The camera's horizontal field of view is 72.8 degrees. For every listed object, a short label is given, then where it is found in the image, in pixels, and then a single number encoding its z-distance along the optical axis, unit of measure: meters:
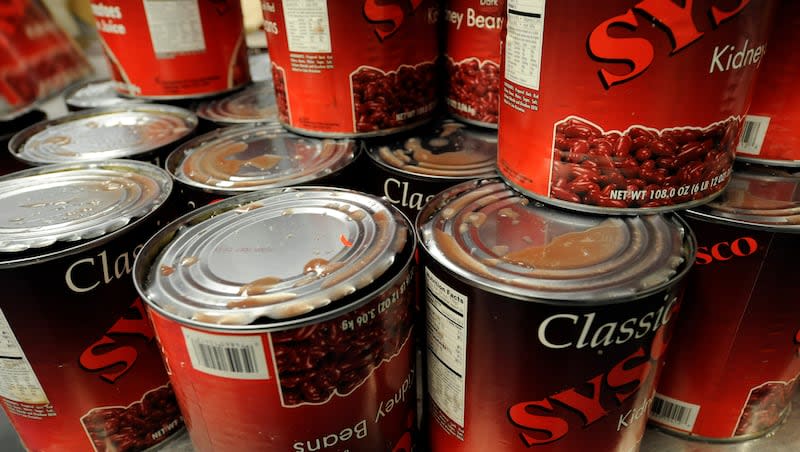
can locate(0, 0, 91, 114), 0.90
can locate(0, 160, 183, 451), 0.32
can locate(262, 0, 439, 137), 0.41
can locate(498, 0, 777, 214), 0.28
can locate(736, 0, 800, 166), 0.33
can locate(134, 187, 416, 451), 0.26
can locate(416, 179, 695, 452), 0.27
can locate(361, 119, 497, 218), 0.40
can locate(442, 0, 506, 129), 0.42
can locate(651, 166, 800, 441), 0.32
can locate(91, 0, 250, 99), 0.53
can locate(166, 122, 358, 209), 0.40
